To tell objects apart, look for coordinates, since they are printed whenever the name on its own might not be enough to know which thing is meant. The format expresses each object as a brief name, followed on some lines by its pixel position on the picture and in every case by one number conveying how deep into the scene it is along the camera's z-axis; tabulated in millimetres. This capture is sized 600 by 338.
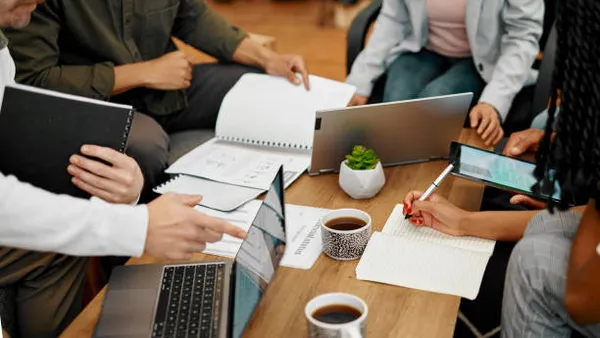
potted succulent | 1292
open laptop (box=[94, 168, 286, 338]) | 946
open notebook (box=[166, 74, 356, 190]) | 1451
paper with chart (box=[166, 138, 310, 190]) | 1410
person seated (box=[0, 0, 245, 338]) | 964
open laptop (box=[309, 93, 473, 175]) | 1346
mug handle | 847
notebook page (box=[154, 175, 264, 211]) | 1312
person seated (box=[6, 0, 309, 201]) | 1631
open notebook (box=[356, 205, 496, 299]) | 1045
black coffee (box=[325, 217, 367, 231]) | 1131
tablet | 1259
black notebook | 1118
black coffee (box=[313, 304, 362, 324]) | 896
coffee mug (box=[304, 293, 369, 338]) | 849
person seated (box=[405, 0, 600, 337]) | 886
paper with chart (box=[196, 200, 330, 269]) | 1136
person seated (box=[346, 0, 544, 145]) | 1741
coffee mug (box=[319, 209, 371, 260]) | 1092
